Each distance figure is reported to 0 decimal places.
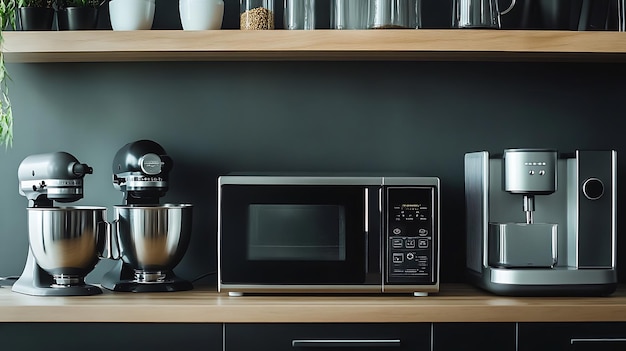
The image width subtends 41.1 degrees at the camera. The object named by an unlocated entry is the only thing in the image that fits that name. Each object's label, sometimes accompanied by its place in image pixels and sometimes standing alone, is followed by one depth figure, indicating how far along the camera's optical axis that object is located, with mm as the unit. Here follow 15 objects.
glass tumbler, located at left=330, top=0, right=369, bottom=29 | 2201
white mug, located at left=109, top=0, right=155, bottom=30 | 2221
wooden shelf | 2117
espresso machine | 2092
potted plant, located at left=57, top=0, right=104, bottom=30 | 2266
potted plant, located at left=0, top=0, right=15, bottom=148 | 2123
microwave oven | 2115
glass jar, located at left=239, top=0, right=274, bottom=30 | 2203
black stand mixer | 2125
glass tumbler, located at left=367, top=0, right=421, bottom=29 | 2174
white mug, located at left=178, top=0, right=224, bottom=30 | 2203
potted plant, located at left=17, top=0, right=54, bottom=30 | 2250
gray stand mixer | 2084
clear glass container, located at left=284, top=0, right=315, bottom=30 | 2227
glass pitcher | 2203
